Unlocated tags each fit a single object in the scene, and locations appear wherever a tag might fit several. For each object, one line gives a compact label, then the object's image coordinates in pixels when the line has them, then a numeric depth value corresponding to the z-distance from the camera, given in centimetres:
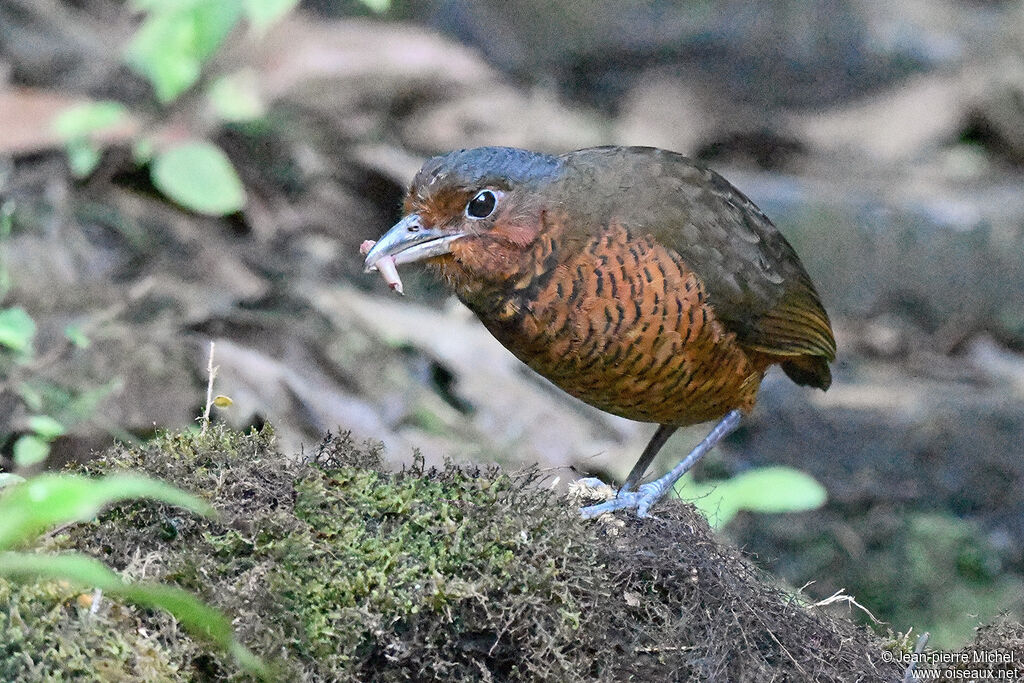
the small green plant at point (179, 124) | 944
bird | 619
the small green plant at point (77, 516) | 316
